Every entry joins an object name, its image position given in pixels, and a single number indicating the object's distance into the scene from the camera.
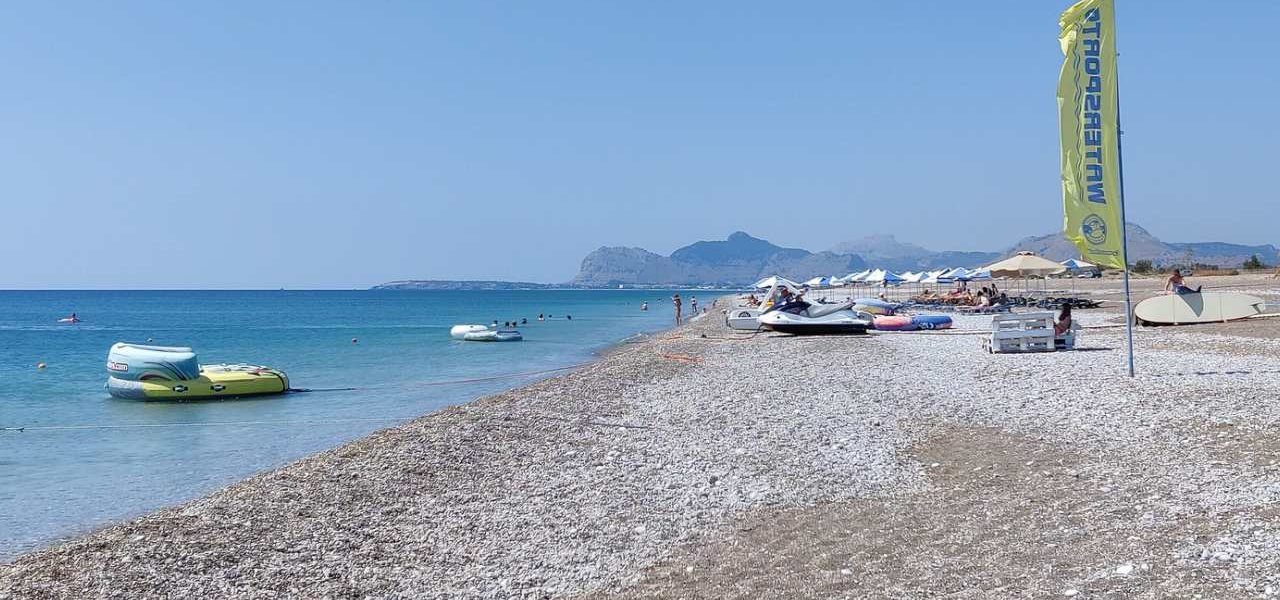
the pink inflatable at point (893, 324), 29.31
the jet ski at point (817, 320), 27.78
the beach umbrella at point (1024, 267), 34.21
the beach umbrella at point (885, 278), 55.50
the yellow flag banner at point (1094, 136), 12.95
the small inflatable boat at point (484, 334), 45.56
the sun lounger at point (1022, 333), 18.75
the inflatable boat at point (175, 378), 21.98
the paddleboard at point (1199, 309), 22.58
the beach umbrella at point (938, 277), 52.19
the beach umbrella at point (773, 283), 34.38
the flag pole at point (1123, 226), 12.82
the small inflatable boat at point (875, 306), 36.69
